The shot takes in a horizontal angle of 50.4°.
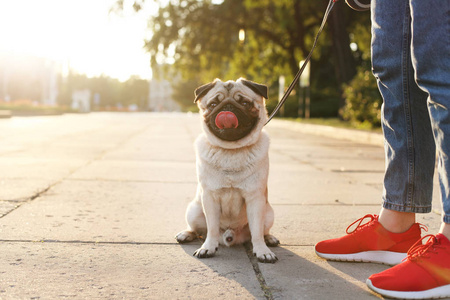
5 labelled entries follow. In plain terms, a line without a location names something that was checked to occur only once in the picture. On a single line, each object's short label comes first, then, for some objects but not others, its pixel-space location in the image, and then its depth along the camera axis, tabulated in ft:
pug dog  7.76
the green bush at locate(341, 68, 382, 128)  39.22
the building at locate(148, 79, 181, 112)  388.16
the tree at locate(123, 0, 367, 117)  64.34
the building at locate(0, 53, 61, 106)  195.21
